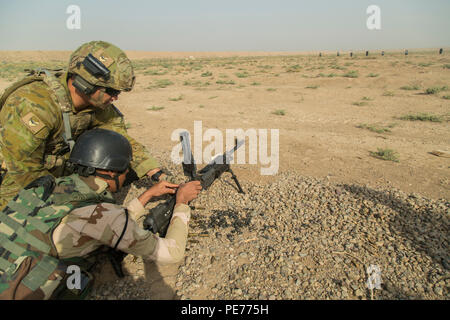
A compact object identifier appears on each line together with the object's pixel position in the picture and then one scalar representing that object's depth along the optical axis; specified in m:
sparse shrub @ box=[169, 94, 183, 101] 12.61
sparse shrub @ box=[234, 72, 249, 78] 20.37
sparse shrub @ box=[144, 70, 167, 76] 24.00
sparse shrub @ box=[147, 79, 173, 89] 17.37
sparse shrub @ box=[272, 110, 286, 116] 9.65
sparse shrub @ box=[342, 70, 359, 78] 16.91
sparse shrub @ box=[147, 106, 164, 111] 10.80
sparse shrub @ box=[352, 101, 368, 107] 10.64
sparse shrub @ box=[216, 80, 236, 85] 17.36
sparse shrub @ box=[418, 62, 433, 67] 20.30
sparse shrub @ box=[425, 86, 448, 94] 11.39
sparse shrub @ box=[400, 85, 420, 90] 12.58
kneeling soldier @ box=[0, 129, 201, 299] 1.98
